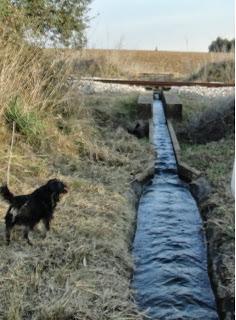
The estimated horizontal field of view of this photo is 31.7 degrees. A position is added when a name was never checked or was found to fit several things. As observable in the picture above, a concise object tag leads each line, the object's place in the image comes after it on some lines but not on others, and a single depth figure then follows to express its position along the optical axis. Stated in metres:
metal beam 14.50
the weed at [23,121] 6.09
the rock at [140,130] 8.66
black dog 3.82
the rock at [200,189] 5.36
